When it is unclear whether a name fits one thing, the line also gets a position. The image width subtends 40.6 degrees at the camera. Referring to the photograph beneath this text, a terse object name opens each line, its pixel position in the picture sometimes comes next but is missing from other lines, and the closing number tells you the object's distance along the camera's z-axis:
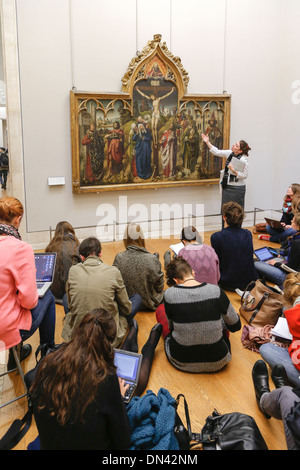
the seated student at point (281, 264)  5.79
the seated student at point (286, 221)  8.21
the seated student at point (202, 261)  5.39
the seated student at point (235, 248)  6.15
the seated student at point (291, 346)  3.54
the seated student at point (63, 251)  5.62
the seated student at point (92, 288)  4.32
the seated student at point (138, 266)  5.34
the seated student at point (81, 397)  2.32
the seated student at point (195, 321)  3.93
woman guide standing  9.53
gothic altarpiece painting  8.78
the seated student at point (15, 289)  3.43
